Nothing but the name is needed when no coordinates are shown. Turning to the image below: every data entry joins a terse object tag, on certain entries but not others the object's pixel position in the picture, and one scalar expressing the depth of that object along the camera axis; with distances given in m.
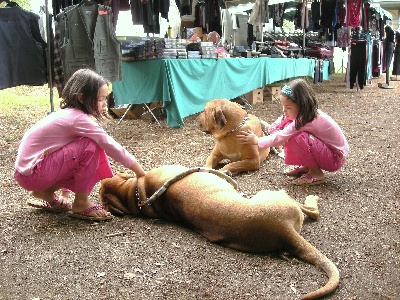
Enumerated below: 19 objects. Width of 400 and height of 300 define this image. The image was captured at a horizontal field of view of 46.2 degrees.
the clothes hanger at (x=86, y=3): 5.90
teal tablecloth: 6.50
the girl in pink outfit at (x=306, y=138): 3.63
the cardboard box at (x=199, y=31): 10.60
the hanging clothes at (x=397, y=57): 14.93
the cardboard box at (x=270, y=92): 10.69
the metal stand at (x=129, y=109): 7.11
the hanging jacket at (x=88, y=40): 5.82
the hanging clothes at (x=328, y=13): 12.63
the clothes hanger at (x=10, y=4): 5.41
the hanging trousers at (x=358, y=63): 12.67
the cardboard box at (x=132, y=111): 7.76
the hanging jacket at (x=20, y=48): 5.33
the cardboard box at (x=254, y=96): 9.88
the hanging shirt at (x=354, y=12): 12.71
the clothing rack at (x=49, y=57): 5.69
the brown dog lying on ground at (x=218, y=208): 2.39
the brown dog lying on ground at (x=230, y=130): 4.18
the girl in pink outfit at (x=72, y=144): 2.87
